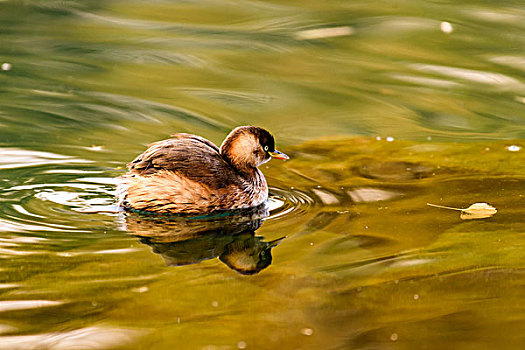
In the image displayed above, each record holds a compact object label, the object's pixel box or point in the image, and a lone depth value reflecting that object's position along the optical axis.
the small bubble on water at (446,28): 23.03
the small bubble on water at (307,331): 8.23
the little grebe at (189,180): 12.50
